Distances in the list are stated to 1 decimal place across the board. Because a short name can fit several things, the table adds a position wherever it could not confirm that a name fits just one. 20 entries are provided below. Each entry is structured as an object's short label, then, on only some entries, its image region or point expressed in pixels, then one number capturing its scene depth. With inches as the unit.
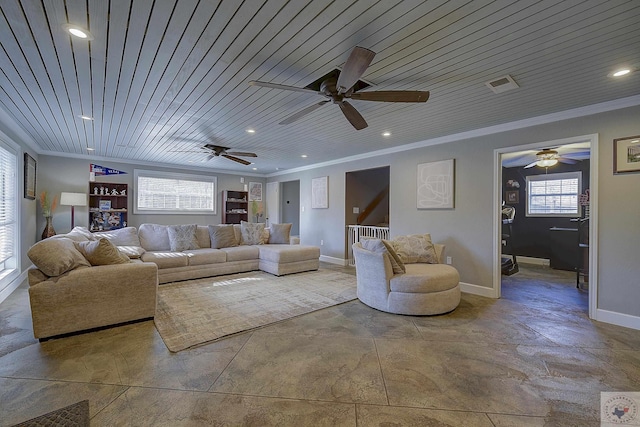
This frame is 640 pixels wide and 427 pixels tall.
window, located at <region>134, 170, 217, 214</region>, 270.8
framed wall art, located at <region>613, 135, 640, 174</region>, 115.0
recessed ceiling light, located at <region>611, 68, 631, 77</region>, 92.9
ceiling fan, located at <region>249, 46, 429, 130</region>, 72.6
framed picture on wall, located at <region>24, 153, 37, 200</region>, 176.2
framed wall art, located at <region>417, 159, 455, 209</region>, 173.3
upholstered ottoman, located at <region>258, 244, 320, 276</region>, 199.5
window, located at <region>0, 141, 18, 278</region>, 147.6
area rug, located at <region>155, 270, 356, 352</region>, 107.8
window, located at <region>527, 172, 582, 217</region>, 243.1
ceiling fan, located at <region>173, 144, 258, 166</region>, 198.6
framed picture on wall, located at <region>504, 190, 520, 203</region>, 273.9
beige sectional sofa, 96.7
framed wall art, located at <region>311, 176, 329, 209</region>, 265.2
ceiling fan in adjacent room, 184.5
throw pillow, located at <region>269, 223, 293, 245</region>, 239.5
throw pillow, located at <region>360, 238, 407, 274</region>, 130.1
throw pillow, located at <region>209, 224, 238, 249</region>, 216.5
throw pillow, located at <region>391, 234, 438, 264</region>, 152.2
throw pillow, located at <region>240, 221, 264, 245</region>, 233.0
